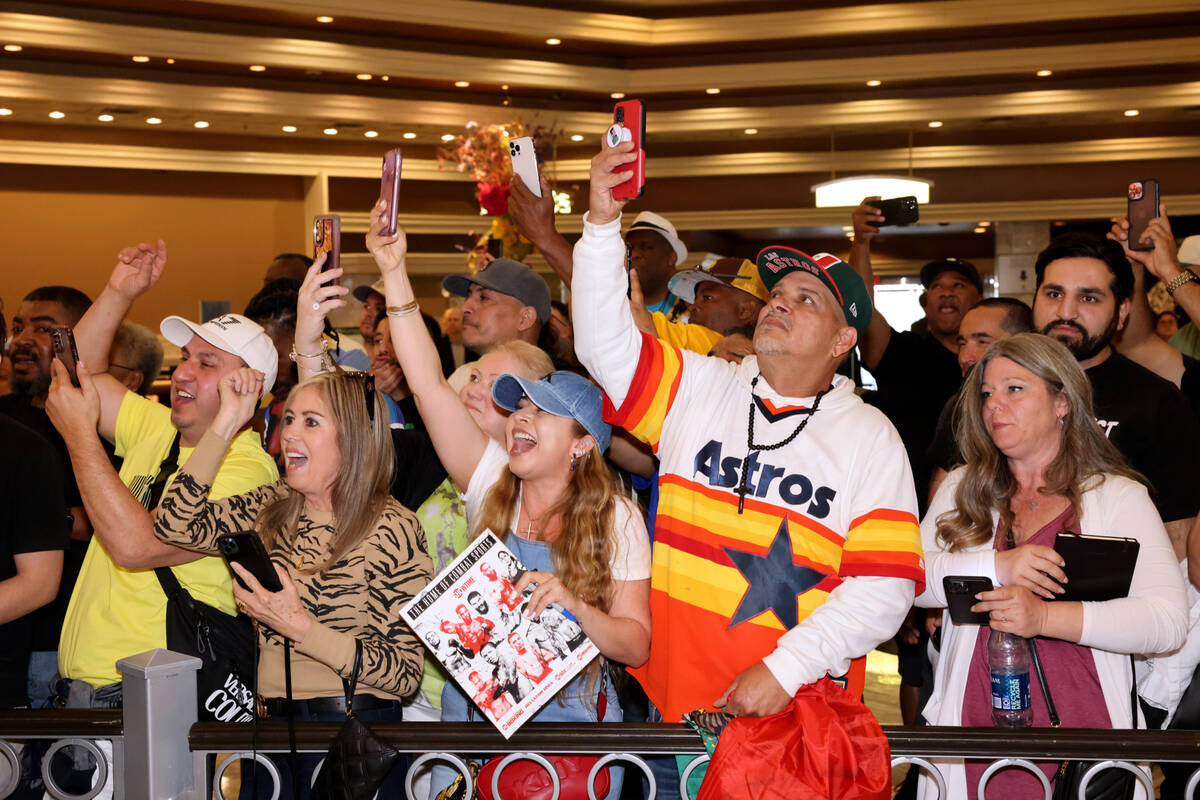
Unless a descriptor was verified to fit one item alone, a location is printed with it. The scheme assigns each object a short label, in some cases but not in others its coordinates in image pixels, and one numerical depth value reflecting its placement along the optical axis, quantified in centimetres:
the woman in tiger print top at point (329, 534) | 225
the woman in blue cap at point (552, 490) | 218
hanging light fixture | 775
